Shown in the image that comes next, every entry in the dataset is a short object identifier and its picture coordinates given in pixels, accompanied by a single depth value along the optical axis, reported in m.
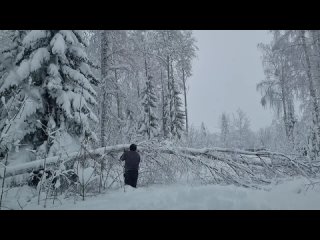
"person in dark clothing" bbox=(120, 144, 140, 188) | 7.78
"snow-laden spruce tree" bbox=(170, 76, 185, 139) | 26.05
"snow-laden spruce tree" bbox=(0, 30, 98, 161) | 8.04
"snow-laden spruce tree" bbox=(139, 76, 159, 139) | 22.53
